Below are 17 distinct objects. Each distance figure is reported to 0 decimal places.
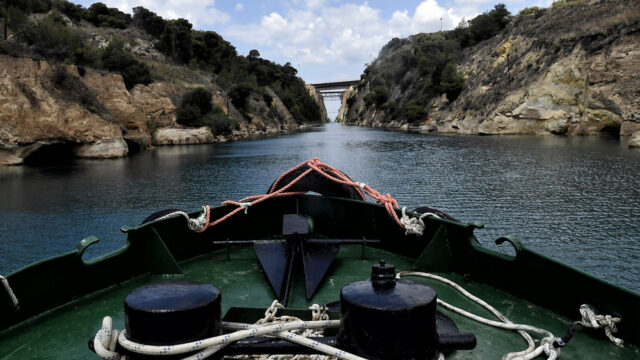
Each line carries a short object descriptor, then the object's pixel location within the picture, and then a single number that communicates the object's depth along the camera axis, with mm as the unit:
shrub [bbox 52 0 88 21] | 61406
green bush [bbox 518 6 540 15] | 58688
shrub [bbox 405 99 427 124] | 66000
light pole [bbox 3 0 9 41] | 34919
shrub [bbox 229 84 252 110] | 66500
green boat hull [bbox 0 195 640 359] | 3248
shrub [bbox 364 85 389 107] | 93062
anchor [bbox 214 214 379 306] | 4570
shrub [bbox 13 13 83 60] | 33844
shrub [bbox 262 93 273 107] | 81194
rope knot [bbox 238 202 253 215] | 5605
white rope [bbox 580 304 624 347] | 3102
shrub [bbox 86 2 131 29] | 67244
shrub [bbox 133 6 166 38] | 71125
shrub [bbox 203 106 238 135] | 51500
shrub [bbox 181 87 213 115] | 52331
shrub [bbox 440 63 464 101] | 57350
